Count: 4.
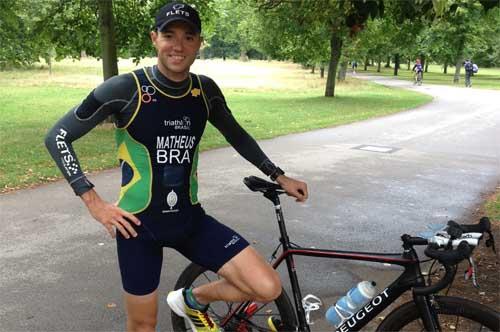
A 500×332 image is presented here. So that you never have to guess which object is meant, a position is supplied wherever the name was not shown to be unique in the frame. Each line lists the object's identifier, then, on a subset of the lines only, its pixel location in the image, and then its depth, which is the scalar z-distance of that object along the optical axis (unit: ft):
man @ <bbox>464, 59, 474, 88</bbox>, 117.60
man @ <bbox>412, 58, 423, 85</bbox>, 121.77
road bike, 7.29
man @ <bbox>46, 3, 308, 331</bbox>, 7.94
